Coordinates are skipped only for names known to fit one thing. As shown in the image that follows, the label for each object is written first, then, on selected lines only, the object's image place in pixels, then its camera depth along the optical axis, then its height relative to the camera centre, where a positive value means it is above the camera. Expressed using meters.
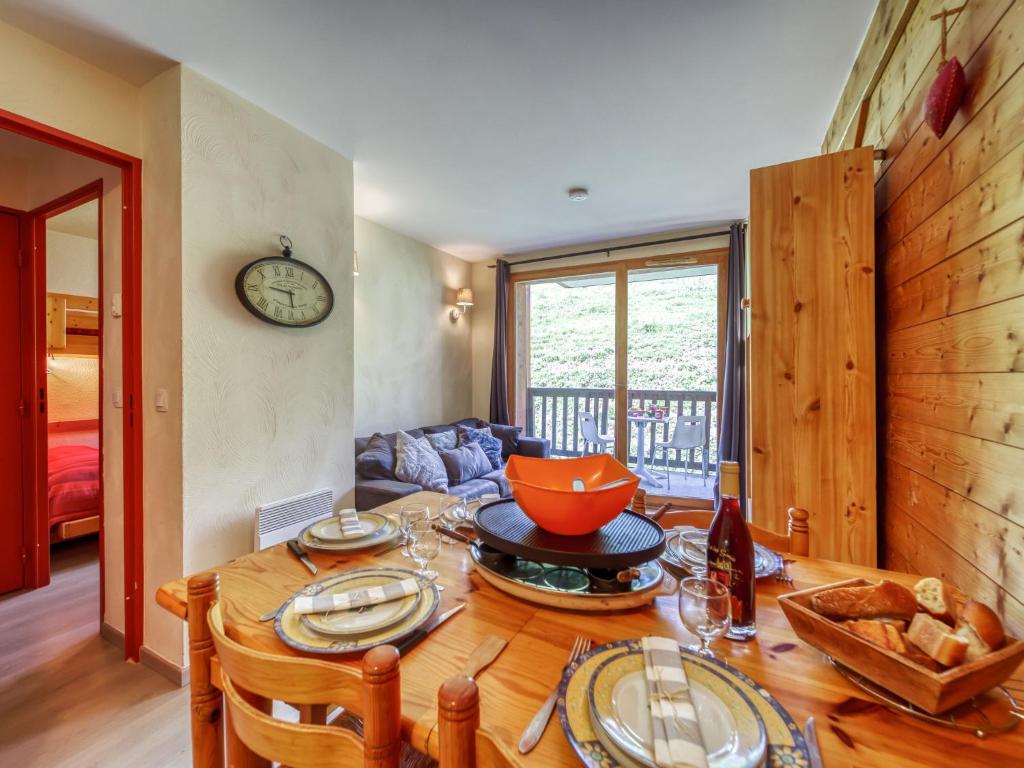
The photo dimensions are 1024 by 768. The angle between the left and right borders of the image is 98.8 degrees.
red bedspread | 2.99 -0.72
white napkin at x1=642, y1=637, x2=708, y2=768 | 0.52 -0.44
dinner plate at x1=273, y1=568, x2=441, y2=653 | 0.76 -0.46
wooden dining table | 0.57 -0.47
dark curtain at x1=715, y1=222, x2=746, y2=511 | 3.74 +0.15
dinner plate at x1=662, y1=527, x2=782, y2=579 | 1.05 -0.44
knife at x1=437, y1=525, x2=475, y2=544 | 1.25 -0.44
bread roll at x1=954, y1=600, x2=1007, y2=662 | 0.64 -0.38
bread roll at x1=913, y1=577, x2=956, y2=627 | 0.74 -0.38
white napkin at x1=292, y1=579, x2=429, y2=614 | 0.86 -0.43
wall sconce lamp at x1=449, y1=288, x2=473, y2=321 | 4.73 +0.88
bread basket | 0.58 -0.41
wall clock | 2.02 +0.45
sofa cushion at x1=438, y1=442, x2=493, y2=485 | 3.53 -0.67
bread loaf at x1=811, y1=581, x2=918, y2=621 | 0.77 -0.39
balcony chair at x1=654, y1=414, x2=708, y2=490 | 4.35 -0.53
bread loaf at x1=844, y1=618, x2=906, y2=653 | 0.68 -0.40
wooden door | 1.54 +0.12
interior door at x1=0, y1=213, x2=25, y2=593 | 2.54 -0.20
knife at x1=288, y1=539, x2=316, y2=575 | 1.09 -0.45
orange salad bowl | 0.95 -0.27
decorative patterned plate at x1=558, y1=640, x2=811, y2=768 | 0.53 -0.45
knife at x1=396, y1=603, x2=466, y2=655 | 0.78 -0.47
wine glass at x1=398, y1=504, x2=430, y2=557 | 1.15 -0.41
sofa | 2.80 -0.67
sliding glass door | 4.35 +0.23
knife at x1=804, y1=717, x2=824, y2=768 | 0.53 -0.46
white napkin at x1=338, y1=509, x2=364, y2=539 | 1.23 -0.41
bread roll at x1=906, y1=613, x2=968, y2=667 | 0.62 -0.38
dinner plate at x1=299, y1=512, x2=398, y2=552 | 1.18 -0.44
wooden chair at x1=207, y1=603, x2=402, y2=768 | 0.53 -0.43
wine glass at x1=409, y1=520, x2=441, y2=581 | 1.05 -0.39
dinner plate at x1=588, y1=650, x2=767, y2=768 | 0.54 -0.45
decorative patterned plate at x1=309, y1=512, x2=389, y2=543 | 1.22 -0.42
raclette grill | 0.90 -0.35
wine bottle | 0.83 -0.34
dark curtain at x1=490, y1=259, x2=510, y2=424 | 4.81 +0.28
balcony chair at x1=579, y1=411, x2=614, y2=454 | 4.77 -0.57
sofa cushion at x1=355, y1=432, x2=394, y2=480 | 3.06 -0.58
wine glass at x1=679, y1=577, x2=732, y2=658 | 0.76 -0.40
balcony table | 4.74 -0.66
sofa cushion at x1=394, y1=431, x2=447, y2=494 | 3.07 -0.60
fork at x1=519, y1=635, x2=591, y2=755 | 0.57 -0.47
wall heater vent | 2.06 -0.67
